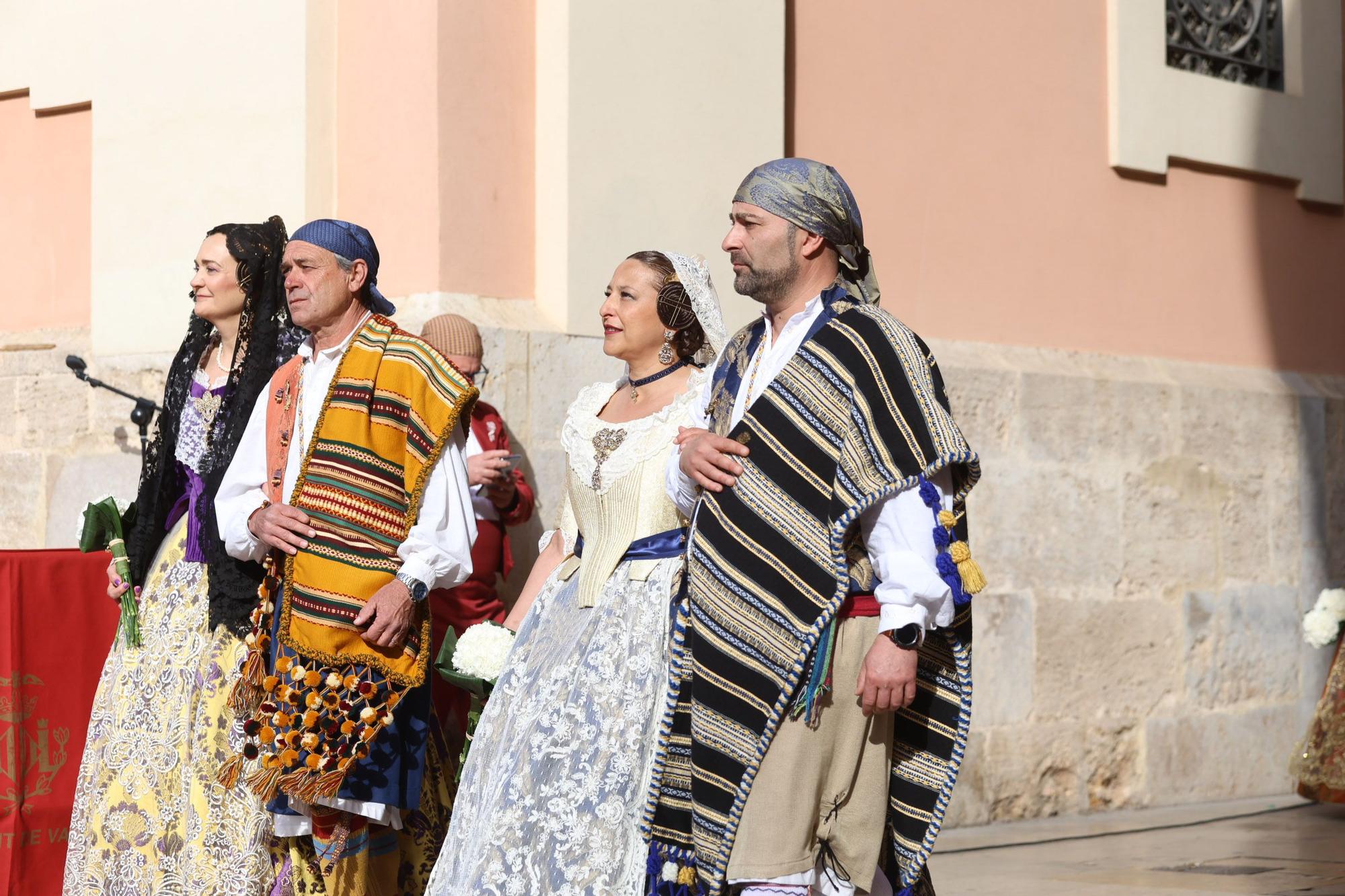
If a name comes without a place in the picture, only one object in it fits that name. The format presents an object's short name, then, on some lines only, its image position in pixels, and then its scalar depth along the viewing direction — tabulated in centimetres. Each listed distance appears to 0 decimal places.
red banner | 1048
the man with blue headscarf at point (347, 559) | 880
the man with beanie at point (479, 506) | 1124
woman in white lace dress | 813
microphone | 1270
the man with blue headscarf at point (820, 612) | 711
